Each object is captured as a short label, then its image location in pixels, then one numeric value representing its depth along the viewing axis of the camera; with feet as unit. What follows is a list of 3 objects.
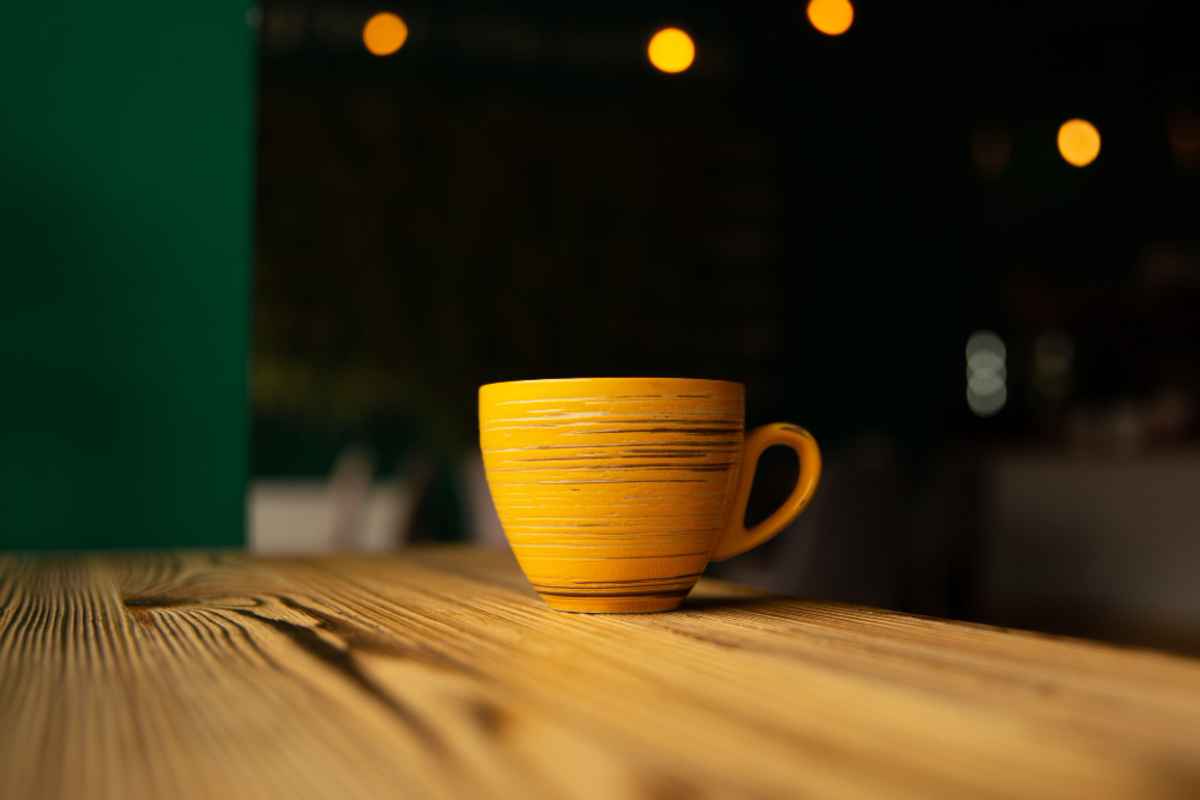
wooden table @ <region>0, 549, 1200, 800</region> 0.89
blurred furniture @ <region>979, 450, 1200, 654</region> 12.73
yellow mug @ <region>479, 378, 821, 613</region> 1.76
